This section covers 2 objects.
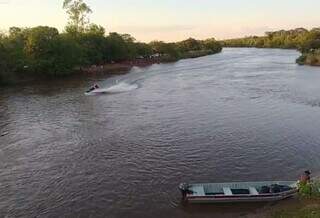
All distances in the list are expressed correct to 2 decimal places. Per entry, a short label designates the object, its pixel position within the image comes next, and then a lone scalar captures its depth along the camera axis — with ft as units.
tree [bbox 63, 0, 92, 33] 411.95
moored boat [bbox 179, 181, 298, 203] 83.82
